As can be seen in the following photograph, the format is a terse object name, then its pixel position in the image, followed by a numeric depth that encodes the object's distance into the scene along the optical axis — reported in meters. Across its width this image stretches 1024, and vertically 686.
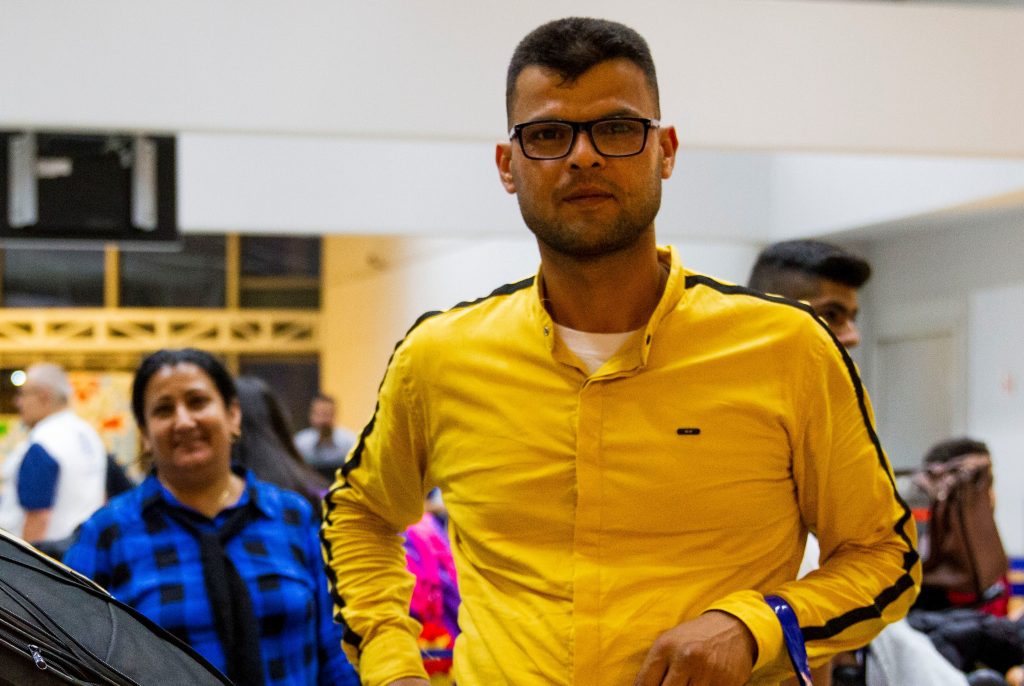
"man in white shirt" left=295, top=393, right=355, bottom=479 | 10.75
